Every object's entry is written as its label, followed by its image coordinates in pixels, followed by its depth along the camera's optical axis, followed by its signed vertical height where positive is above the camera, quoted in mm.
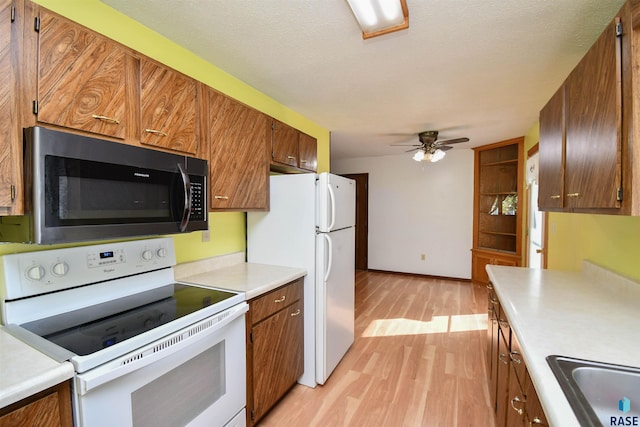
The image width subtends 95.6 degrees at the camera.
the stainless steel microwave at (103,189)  978 +80
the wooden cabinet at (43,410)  767 -565
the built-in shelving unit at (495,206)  4449 +44
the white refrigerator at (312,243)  2115 -266
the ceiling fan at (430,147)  3645 +793
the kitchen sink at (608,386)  850 -534
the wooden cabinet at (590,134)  981 +311
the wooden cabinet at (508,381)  975 -736
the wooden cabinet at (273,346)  1690 -885
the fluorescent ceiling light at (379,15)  1352 +958
